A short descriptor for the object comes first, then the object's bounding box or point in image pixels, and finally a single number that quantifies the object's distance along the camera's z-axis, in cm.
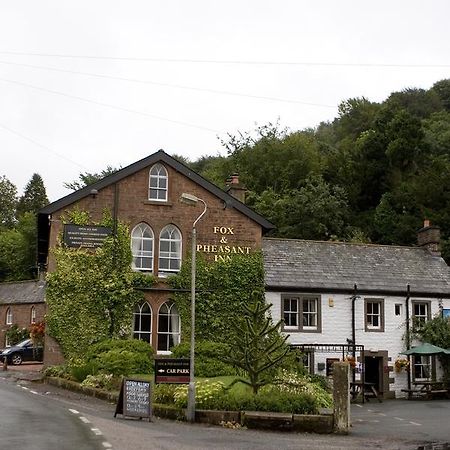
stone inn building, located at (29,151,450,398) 3088
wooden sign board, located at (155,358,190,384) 2012
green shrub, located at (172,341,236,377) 2822
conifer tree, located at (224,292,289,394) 2077
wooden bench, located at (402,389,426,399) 3212
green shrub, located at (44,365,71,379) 2767
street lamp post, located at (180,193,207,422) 1925
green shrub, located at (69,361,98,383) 2600
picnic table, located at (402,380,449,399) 3219
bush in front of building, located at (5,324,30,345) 5281
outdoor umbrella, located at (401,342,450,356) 3162
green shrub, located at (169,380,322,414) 1942
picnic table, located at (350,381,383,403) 2969
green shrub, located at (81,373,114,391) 2472
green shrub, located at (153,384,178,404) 2112
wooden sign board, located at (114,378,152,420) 1905
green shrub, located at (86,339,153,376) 2564
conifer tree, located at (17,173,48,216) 9238
